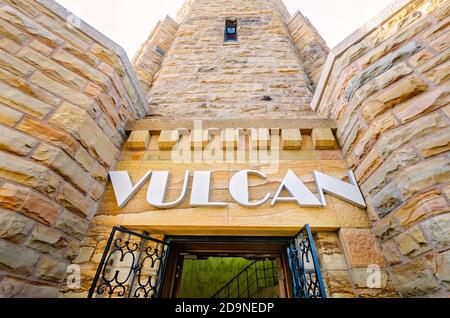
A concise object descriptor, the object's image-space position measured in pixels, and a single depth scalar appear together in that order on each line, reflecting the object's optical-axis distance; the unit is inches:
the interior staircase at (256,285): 209.2
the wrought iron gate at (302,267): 61.0
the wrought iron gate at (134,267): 64.9
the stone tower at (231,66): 129.2
